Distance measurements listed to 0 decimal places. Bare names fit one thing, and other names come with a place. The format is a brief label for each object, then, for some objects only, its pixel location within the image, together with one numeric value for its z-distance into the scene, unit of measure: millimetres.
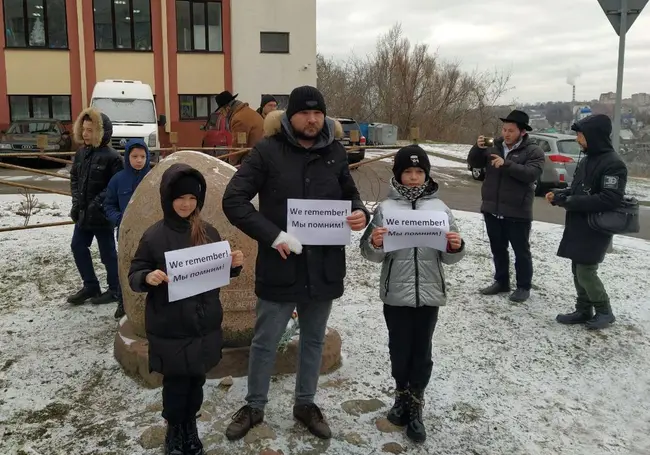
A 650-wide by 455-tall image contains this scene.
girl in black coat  2918
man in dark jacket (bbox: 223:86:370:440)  3109
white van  17812
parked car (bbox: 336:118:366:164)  22047
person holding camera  5641
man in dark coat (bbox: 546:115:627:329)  4871
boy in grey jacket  3344
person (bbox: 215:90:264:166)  7125
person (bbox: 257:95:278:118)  7008
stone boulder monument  4078
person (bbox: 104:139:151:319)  4852
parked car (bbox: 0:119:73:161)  18984
